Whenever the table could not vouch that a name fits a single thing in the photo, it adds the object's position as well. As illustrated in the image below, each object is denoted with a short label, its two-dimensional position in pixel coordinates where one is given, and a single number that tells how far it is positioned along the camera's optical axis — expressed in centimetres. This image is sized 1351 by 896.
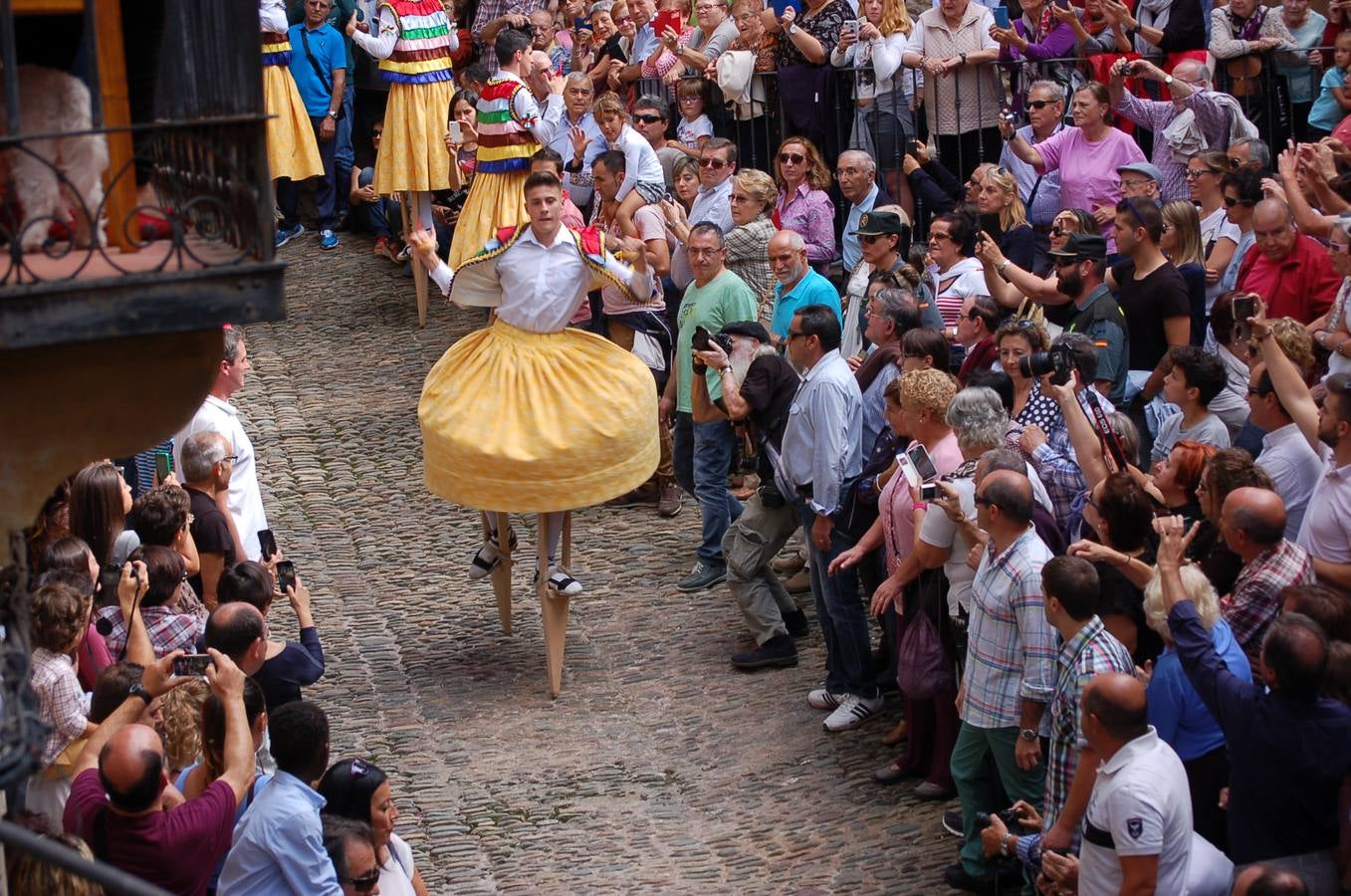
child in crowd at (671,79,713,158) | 2511
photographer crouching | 1732
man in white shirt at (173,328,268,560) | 1648
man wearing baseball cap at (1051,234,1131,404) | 1617
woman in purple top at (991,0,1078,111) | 2283
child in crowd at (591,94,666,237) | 2226
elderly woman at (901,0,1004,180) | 2289
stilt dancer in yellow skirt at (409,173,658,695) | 1665
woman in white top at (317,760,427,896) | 1131
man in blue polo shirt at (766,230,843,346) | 1879
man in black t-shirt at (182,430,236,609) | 1544
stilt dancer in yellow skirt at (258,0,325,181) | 2835
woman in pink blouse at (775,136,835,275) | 2175
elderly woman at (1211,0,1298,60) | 2095
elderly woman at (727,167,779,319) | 2056
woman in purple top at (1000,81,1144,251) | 2022
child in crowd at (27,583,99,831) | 1186
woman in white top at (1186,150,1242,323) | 1789
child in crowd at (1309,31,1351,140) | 1925
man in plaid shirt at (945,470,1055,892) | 1306
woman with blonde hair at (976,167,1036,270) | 1944
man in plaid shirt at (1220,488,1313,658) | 1217
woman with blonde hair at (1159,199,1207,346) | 1707
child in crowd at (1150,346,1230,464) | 1452
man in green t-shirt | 1941
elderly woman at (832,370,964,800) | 1509
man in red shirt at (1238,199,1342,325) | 1639
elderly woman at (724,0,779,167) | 2486
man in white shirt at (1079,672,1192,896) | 1103
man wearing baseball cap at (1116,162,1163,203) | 1840
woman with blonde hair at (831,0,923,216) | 2327
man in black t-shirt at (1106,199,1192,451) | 1665
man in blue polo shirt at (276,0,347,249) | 3001
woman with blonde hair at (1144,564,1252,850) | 1218
